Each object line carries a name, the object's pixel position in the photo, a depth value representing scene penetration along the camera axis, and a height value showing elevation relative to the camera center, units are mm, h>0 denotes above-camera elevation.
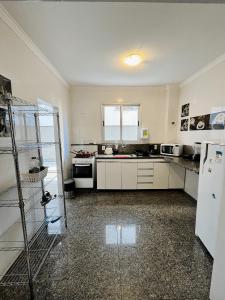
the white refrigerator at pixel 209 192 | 1698 -701
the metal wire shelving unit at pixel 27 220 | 1494 -1076
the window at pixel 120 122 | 4207 +198
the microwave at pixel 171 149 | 3676 -455
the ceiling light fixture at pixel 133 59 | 2385 +1061
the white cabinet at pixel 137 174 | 3682 -1001
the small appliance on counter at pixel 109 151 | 4102 -521
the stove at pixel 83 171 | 3734 -933
